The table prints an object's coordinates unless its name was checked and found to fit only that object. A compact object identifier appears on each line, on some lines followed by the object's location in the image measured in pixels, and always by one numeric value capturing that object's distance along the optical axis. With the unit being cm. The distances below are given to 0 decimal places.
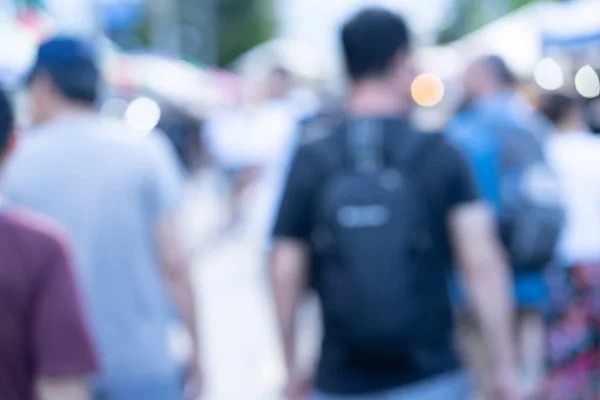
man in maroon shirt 478
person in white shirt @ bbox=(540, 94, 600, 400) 867
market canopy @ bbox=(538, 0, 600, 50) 1369
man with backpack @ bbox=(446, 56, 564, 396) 884
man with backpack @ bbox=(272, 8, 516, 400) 569
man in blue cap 637
